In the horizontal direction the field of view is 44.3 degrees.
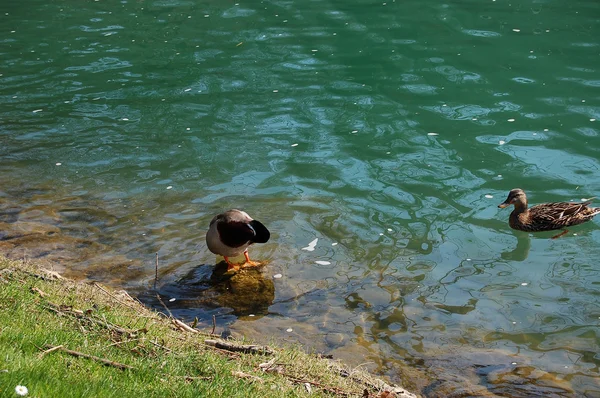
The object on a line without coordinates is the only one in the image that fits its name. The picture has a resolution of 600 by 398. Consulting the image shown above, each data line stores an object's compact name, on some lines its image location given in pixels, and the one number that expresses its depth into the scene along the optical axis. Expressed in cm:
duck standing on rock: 945
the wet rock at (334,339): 801
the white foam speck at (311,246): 1026
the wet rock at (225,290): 892
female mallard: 1026
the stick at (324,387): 614
